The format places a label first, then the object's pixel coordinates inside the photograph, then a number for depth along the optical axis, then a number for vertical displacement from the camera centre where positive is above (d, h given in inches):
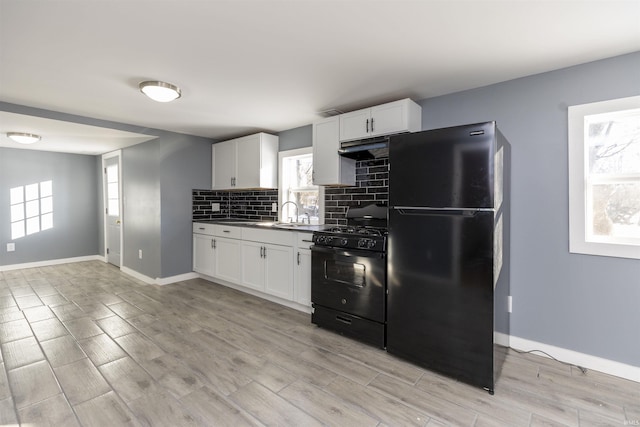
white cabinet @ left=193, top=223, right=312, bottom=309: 128.4 -24.0
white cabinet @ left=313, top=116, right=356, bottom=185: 129.3 +21.8
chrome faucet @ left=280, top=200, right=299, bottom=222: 167.6 +2.4
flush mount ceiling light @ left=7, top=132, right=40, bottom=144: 159.2 +40.1
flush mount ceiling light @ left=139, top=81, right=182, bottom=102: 100.3 +40.8
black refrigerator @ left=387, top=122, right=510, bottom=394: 77.0 -11.9
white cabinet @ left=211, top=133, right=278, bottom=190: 165.2 +27.1
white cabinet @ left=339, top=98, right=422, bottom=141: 110.0 +33.8
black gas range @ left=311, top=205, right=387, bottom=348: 97.3 -25.0
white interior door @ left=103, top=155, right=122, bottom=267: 214.7 +2.1
